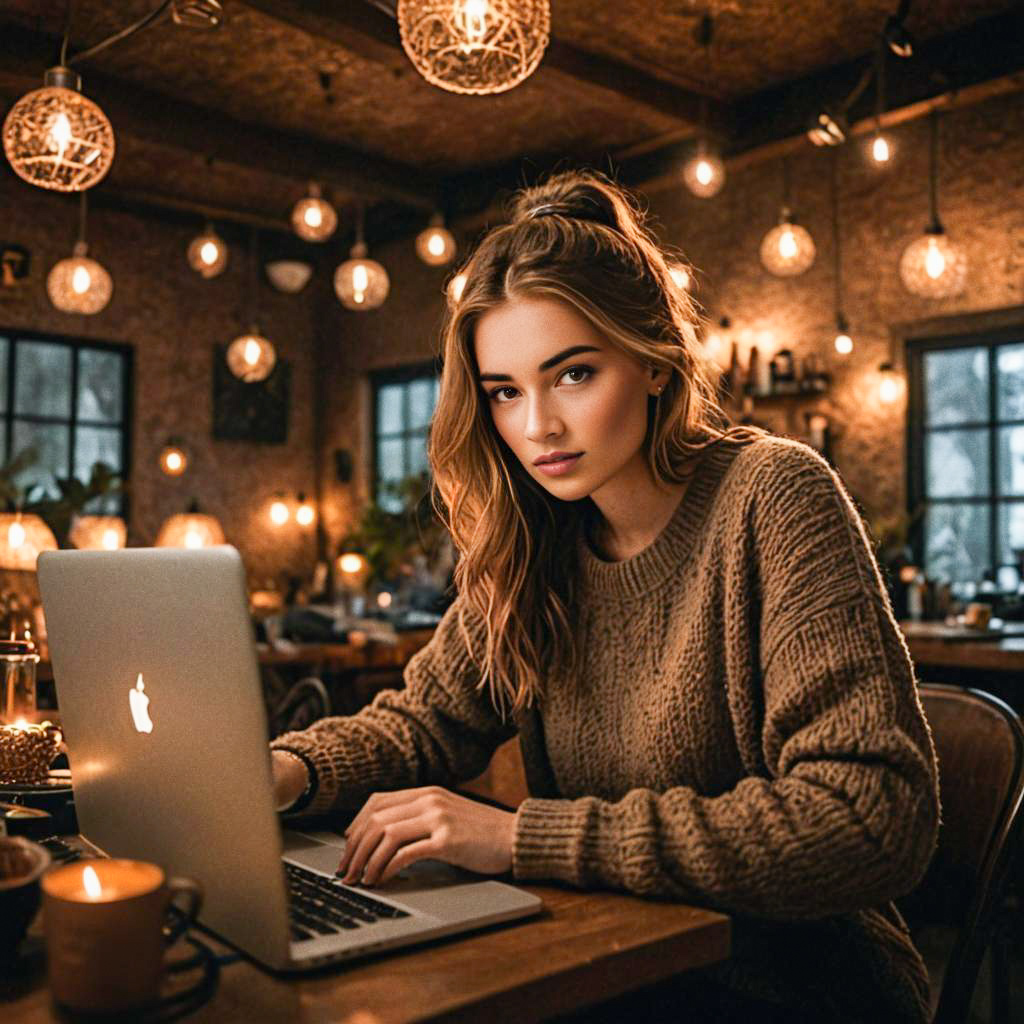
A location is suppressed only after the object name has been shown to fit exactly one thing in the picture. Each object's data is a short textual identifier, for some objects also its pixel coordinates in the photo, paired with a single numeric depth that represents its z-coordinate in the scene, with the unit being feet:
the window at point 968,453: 19.30
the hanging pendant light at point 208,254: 19.26
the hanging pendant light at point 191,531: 20.31
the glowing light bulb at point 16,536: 14.48
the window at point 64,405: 25.54
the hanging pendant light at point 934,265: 16.17
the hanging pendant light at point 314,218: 17.78
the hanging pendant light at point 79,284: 16.06
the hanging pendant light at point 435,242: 19.12
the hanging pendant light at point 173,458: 27.37
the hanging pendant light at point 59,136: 9.91
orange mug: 2.39
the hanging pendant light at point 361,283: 17.12
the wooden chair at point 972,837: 4.15
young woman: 3.65
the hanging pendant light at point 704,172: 16.20
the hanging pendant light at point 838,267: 20.63
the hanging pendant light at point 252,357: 20.93
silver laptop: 2.75
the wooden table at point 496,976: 2.63
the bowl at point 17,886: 2.83
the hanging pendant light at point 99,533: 17.48
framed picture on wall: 29.25
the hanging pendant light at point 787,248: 17.15
